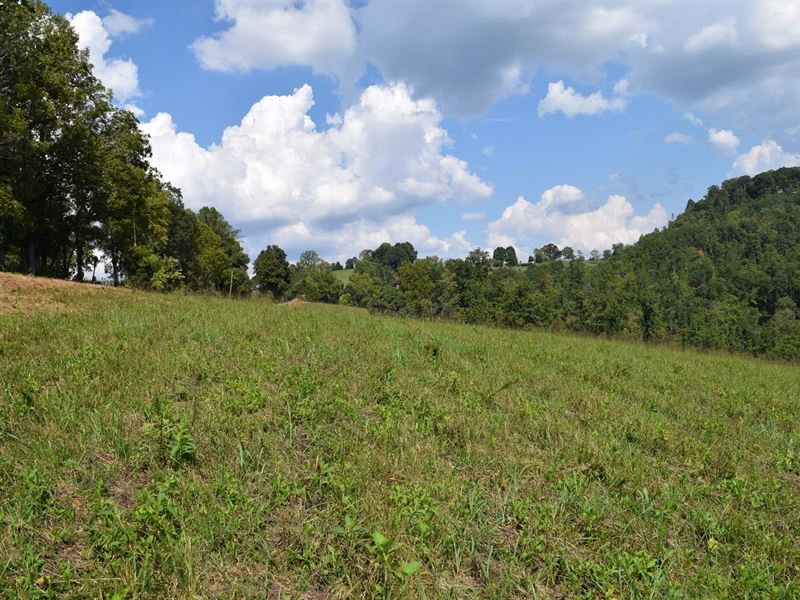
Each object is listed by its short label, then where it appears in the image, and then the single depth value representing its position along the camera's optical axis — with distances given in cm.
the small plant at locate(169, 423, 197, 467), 443
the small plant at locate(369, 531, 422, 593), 319
